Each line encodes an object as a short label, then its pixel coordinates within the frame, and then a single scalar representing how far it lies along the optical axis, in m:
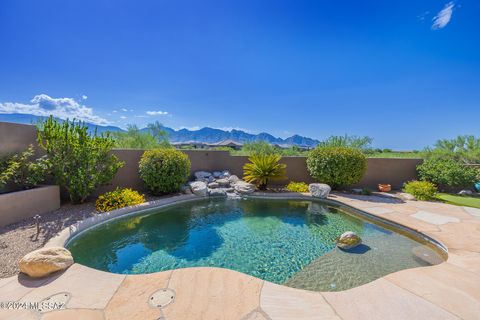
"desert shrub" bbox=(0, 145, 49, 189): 4.55
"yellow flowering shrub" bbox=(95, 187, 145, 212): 5.33
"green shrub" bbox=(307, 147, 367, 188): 7.47
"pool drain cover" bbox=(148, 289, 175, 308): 2.01
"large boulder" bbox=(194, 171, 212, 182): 8.60
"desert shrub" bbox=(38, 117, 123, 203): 5.19
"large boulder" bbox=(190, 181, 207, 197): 7.16
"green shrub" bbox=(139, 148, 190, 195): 6.64
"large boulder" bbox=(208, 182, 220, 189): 7.89
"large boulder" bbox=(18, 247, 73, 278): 2.47
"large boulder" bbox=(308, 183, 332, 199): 7.01
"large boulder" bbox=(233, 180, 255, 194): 7.57
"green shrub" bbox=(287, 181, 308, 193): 7.84
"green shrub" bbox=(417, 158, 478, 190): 7.49
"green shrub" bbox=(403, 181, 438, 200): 6.60
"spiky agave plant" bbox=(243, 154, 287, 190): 7.76
